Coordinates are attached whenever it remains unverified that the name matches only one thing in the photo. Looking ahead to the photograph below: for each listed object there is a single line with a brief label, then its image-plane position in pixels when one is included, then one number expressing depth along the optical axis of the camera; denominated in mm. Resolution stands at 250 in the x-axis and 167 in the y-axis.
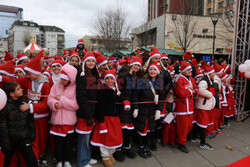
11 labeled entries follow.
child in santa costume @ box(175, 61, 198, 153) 3934
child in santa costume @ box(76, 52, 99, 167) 3000
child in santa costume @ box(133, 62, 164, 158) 3635
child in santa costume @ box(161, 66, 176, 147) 4152
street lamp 11498
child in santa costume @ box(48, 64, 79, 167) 2979
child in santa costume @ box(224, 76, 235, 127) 5673
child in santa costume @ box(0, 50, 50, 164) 3000
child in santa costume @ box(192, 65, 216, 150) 4145
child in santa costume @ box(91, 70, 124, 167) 3145
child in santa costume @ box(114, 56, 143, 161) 3508
